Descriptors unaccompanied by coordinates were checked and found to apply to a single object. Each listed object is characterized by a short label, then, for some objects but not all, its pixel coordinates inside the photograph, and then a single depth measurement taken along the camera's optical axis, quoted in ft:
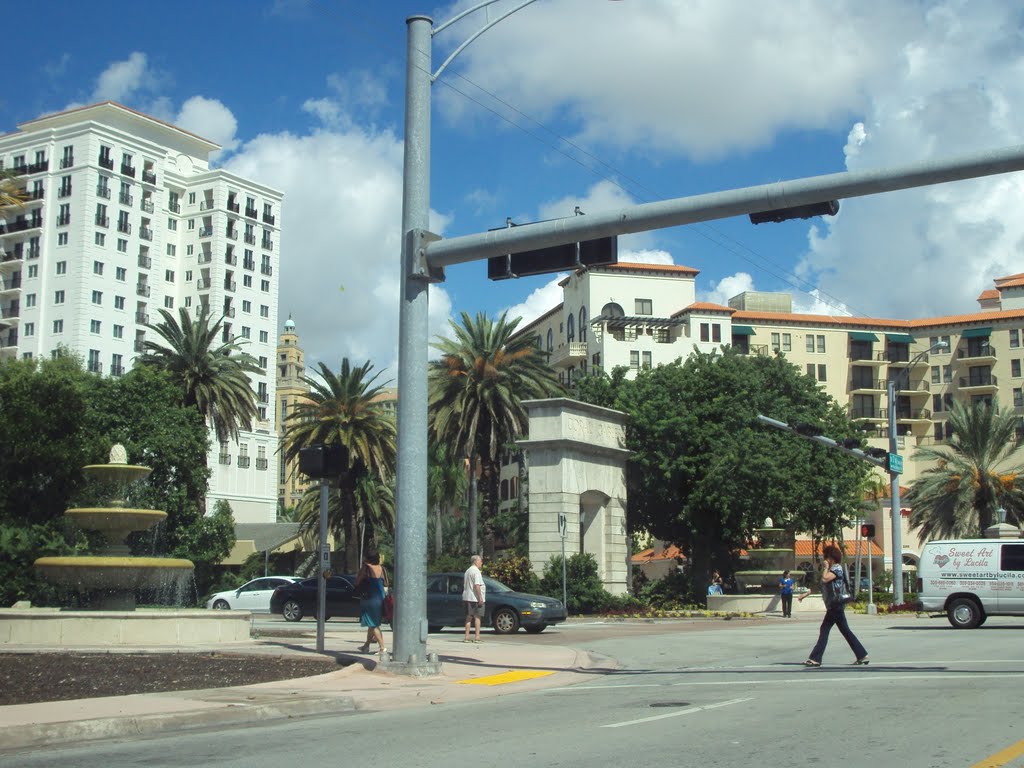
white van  83.97
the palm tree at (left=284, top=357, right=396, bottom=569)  164.96
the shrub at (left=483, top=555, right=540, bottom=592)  115.44
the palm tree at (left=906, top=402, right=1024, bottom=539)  179.32
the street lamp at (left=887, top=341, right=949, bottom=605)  121.70
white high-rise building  317.63
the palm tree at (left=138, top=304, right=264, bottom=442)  170.81
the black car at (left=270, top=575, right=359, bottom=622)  103.14
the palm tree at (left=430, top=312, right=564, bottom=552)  156.15
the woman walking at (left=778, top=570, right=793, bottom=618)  119.96
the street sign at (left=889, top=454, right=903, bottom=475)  117.60
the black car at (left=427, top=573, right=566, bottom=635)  81.00
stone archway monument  116.37
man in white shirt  67.62
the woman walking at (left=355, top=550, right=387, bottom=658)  53.78
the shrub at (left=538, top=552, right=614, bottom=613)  113.70
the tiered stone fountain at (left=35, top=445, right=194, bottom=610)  62.95
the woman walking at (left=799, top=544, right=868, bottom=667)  50.19
